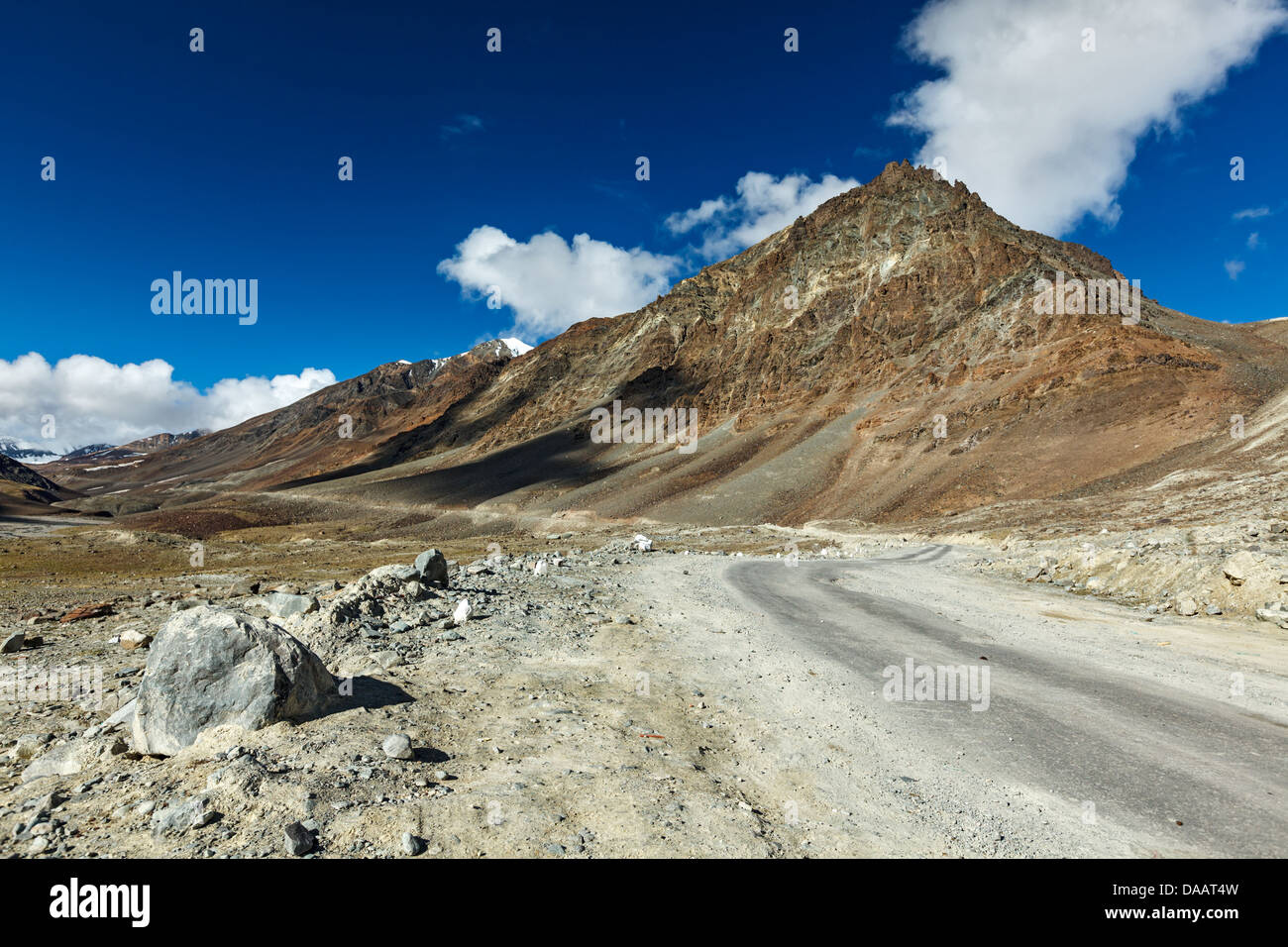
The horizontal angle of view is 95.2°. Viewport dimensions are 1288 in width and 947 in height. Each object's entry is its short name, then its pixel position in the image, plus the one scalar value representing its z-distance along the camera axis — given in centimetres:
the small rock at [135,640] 1141
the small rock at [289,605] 1110
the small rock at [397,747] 594
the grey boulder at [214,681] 607
